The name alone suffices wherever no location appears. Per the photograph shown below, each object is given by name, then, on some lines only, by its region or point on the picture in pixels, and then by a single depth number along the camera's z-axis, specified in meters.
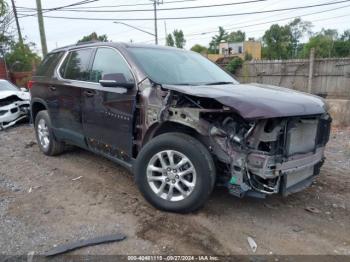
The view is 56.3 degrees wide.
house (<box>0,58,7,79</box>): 19.17
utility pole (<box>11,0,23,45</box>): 23.40
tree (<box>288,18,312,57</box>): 58.41
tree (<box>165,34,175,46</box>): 61.48
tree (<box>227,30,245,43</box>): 68.80
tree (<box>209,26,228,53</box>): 65.39
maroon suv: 3.12
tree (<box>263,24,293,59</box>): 47.22
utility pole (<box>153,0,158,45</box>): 26.68
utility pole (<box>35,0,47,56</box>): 15.15
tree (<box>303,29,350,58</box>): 44.00
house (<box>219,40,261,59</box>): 55.38
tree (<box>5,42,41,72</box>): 21.23
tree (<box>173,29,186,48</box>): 64.69
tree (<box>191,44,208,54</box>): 64.31
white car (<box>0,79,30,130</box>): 9.01
